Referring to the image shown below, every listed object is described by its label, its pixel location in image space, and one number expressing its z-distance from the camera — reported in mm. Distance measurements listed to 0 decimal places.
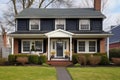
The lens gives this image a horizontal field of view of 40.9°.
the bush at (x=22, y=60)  16656
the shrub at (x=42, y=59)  17198
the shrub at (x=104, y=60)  17070
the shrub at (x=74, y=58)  17372
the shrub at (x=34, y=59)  17179
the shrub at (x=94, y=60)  16382
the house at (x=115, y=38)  28858
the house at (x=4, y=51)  22303
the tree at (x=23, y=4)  28843
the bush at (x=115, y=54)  19736
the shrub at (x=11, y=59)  17314
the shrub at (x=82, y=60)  16440
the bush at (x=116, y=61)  16426
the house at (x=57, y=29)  19519
